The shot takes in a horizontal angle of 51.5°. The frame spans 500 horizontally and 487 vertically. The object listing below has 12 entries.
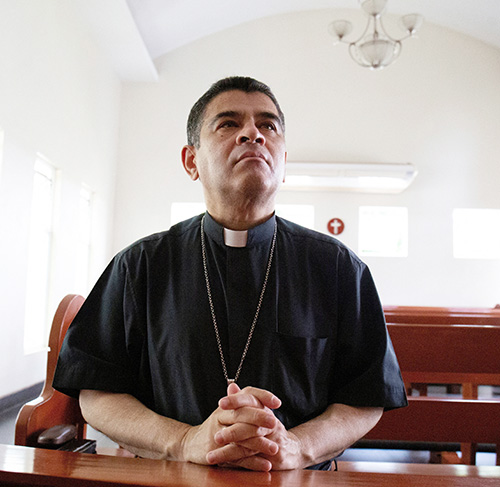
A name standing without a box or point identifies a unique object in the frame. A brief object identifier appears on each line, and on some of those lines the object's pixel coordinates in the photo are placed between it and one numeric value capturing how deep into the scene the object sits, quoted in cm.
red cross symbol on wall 876
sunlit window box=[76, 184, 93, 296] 754
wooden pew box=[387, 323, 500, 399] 220
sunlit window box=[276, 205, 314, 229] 888
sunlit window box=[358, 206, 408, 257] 878
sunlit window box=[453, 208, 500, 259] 874
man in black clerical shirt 135
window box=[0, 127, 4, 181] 477
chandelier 560
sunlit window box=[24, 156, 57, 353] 586
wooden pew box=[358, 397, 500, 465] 196
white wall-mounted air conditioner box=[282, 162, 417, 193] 845
